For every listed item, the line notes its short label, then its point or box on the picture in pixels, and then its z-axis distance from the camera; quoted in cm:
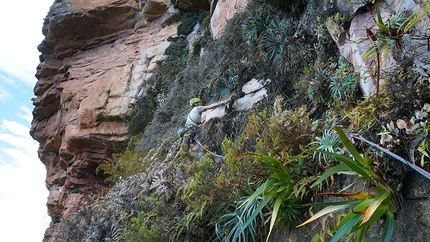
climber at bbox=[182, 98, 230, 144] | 682
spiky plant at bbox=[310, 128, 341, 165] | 315
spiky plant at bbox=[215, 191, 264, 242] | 358
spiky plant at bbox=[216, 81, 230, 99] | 722
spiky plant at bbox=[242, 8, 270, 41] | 688
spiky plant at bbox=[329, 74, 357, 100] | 406
